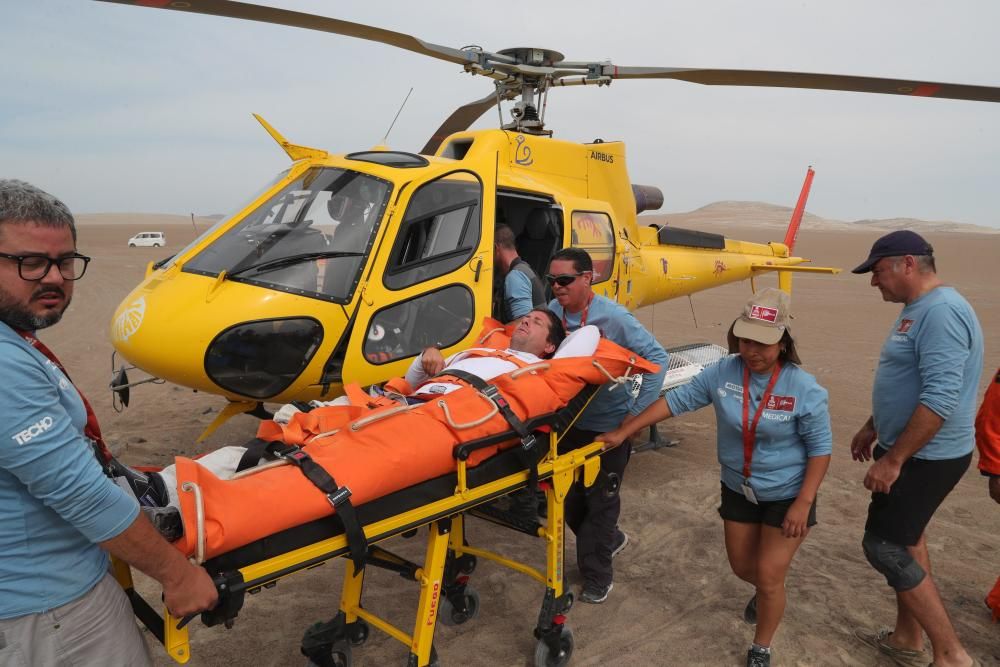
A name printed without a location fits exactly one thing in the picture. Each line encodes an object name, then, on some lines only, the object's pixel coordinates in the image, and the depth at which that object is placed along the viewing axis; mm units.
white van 40219
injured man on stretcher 2105
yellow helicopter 3691
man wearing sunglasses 3562
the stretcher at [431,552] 1971
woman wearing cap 2762
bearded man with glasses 1491
